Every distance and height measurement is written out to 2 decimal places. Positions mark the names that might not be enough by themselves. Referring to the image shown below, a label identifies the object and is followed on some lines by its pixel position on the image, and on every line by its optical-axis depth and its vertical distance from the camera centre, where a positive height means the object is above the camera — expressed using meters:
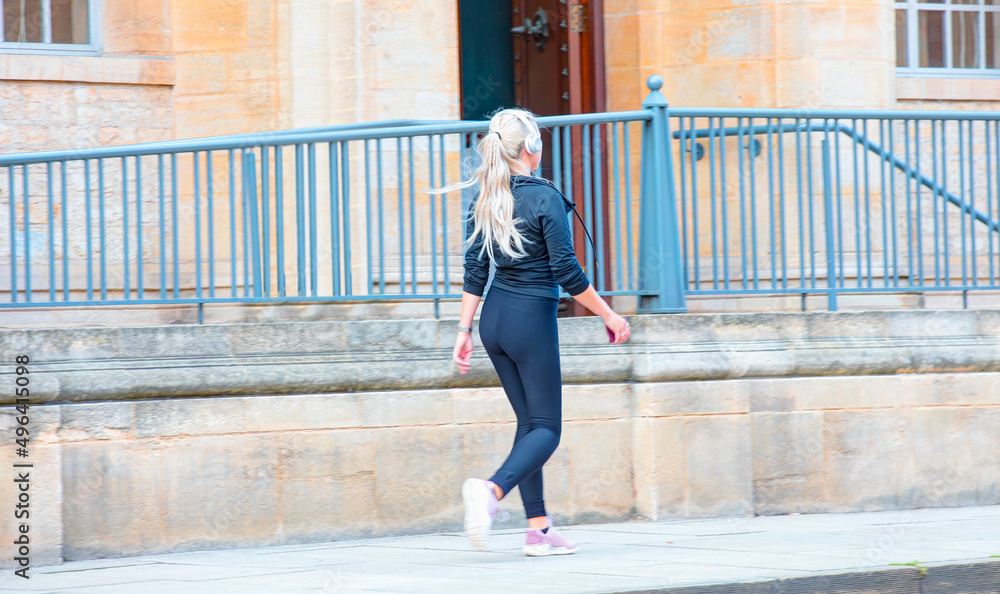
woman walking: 9.64 +0.16
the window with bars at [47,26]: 16.34 +2.14
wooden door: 17.61 +2.03
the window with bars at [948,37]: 19.62 +2.32
